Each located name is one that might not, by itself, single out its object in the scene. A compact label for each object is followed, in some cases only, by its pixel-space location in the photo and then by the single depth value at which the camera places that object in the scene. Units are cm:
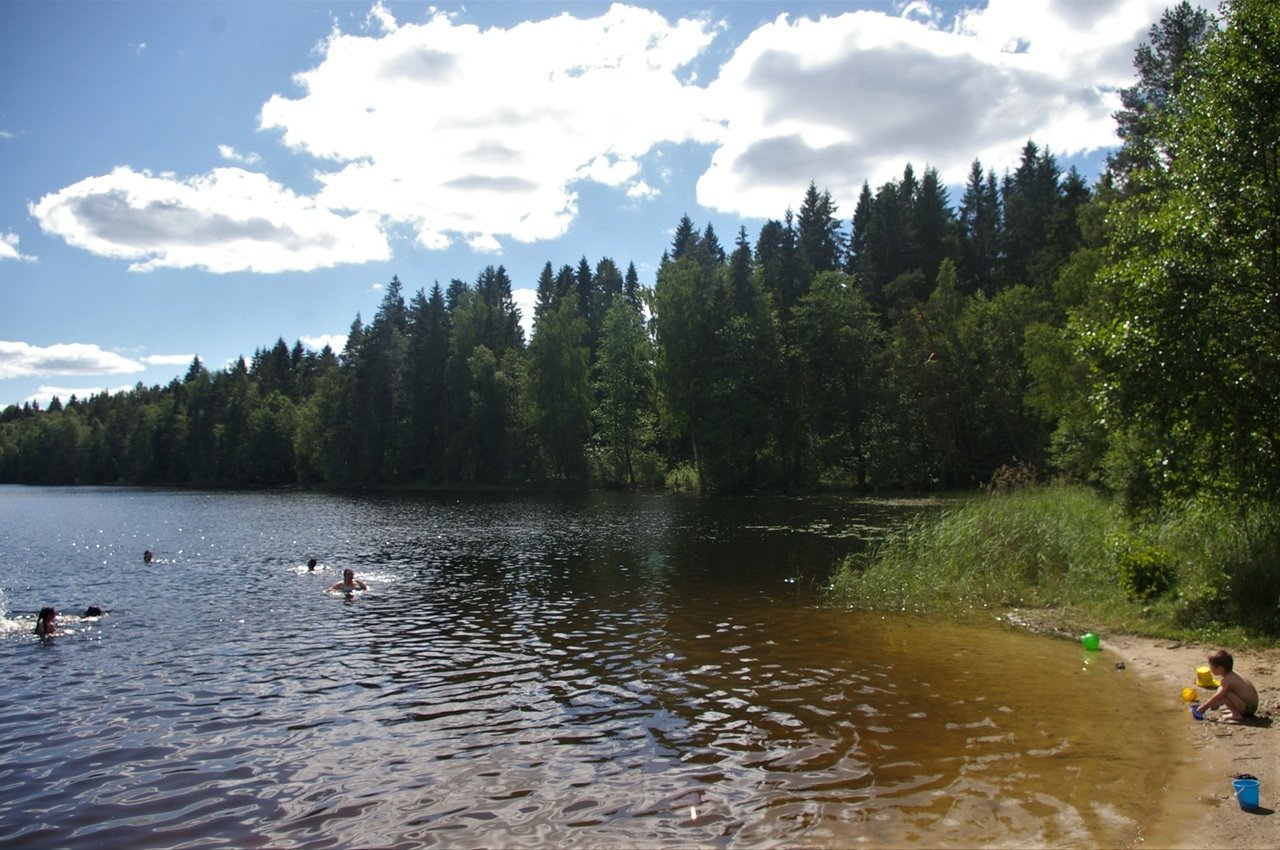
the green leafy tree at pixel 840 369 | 7050
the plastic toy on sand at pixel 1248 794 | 798
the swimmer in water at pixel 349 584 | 2439
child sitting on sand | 1057
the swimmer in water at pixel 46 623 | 1864
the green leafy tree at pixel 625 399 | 8506
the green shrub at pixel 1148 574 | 1703
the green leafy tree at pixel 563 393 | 8825
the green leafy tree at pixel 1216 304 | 1491
